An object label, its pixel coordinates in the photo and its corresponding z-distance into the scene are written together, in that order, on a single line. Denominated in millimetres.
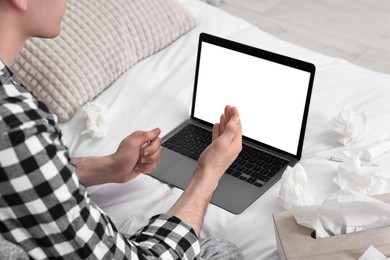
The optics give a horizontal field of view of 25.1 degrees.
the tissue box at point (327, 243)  1562
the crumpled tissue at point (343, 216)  1608
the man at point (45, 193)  1342
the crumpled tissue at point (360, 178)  1779
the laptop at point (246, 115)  1876
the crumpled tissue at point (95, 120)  2052
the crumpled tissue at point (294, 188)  1764
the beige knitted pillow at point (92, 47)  2095
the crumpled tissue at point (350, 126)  1928
